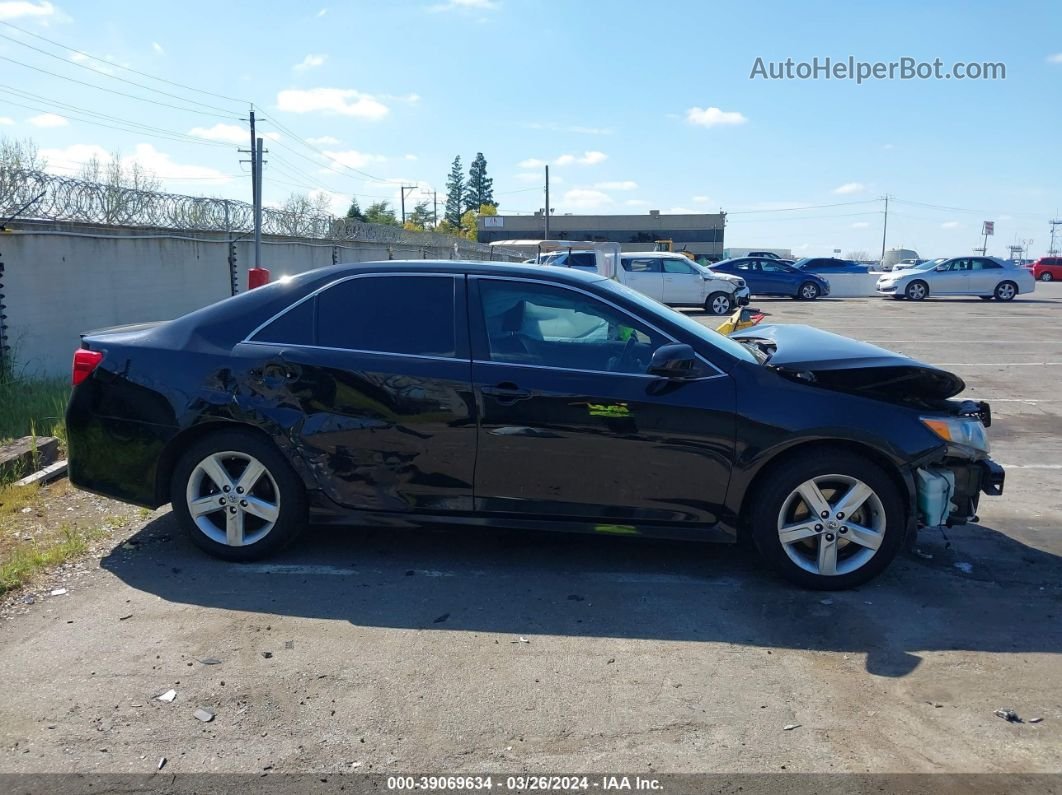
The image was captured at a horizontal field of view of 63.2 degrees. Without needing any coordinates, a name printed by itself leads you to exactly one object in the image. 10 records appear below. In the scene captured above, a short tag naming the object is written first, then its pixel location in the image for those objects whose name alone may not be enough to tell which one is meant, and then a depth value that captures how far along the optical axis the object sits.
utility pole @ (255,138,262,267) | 12.90
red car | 51.78
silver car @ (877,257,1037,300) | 29.69
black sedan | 4.47
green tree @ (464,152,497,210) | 118.00
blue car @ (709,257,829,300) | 29.92
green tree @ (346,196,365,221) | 84.62
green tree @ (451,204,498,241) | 100.00
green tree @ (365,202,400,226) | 93.81
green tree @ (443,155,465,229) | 118.44
